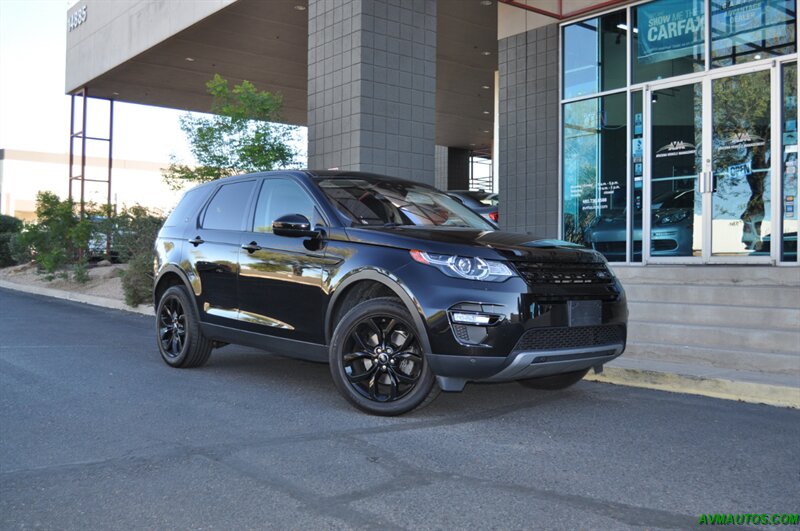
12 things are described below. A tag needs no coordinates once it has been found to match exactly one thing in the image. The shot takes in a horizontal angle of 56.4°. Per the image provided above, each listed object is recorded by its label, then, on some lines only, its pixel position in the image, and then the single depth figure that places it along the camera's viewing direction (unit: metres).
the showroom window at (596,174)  11.70
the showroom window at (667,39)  10.84
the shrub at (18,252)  25.77
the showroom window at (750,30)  9.82
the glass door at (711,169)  9.90
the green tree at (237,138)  12.57
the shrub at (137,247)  13.52
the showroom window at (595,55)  11.84
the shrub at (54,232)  19.78
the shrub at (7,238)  28.72
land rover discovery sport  4.84
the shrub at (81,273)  18.06
